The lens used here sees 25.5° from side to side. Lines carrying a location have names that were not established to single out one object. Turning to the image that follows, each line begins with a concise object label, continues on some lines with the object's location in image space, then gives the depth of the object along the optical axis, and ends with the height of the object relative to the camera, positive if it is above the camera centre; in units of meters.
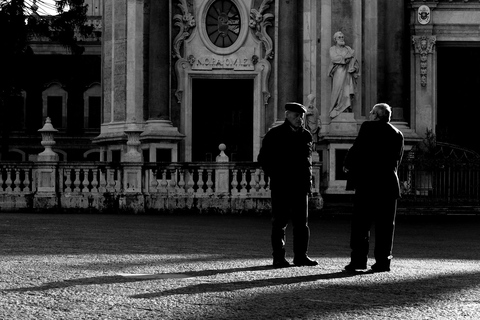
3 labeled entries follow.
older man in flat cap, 13.15 +0.00
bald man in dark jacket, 12.82 -0.06
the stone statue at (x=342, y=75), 29.78 +2.68
